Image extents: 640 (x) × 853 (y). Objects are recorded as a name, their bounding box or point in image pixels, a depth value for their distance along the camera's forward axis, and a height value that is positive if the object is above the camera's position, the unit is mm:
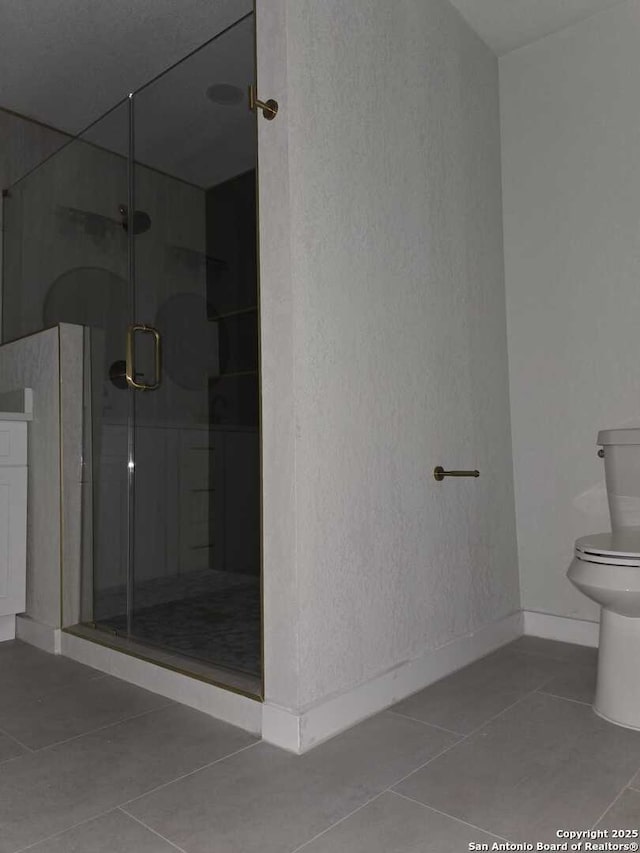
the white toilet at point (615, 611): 1705 -439
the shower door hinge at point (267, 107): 1701 +906
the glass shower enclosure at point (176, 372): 2080 +299
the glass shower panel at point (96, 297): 2389 +663
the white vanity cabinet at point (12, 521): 2537 -230
